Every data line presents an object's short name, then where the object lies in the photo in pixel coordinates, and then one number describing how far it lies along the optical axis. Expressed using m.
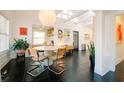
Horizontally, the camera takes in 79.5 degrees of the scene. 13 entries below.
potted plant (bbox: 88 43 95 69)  2.56
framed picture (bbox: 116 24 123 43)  3.03
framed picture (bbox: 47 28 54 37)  5.23
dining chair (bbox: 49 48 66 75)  2.43
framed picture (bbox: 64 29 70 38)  6.02
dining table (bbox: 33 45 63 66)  2.39
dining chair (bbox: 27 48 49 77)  2.41
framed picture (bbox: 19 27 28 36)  4.10
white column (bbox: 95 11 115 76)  2.15
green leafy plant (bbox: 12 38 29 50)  3.57
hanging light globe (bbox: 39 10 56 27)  2.32
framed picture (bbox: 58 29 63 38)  5.62
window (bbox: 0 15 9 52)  3.01
